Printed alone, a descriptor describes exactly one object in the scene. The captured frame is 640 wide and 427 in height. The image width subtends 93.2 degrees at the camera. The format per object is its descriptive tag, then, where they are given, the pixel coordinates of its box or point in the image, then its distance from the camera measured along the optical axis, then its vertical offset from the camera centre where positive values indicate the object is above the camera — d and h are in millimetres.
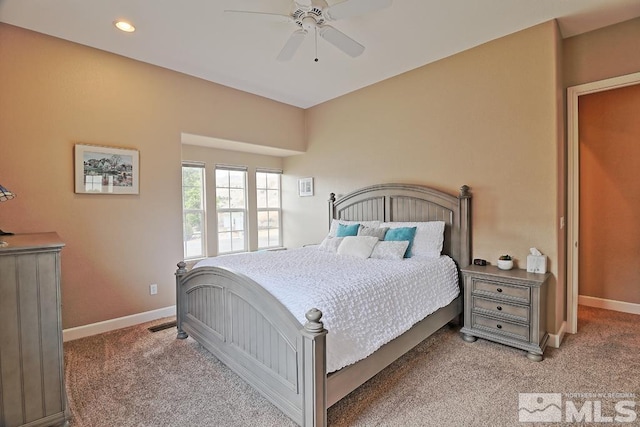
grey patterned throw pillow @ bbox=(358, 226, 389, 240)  3482 -288
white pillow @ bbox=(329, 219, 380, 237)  3857 -211
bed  1693 -890
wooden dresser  1649 -711
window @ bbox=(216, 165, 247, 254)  4836 +19
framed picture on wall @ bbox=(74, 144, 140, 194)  3082 +437
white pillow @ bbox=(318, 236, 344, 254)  3628 -447
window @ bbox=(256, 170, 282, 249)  5395 -8
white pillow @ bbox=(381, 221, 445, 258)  3285 -370
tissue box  2764 -540
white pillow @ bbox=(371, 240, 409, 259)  3141 -449
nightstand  2588 -927
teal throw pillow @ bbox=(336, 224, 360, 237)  3797 -288
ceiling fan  2086 +1400
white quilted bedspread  1890 -604
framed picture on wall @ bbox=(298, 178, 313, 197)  5109 +364
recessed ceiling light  2705 +1674
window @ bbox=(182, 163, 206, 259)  4465 -6
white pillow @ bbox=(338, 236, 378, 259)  3232 -423
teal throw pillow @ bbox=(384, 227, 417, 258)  3312 -311
